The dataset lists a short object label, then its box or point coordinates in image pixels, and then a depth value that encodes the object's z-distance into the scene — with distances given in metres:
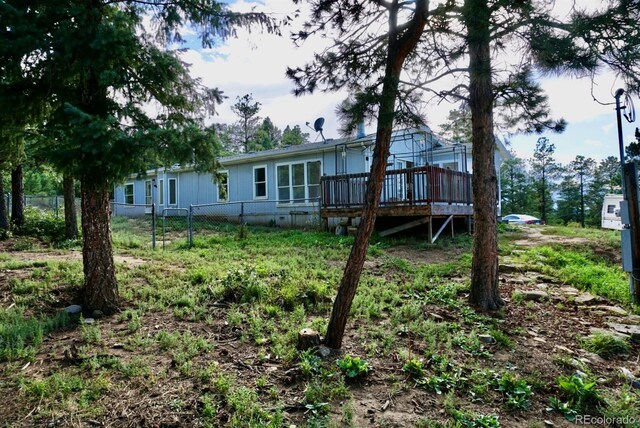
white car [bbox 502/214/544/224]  27.23
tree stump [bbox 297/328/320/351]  3.66
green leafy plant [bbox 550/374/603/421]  2.89
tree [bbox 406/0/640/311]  3.04
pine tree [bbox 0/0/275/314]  3.73
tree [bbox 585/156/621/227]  36.34
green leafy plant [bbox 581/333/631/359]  3.90
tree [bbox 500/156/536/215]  38.91
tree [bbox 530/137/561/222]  38.12
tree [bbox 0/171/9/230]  9.71
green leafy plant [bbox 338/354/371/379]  3.23
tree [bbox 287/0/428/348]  3.51
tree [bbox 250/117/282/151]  36.66
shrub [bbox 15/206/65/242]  9.63
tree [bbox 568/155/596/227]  37.78
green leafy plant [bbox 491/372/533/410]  2.92
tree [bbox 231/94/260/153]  36.31
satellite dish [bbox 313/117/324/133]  14.41
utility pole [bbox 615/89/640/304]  5.43
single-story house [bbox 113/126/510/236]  10.59
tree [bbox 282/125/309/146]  38.22
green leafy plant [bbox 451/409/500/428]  2.65
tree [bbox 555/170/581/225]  37.75
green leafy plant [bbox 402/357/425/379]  3.32
